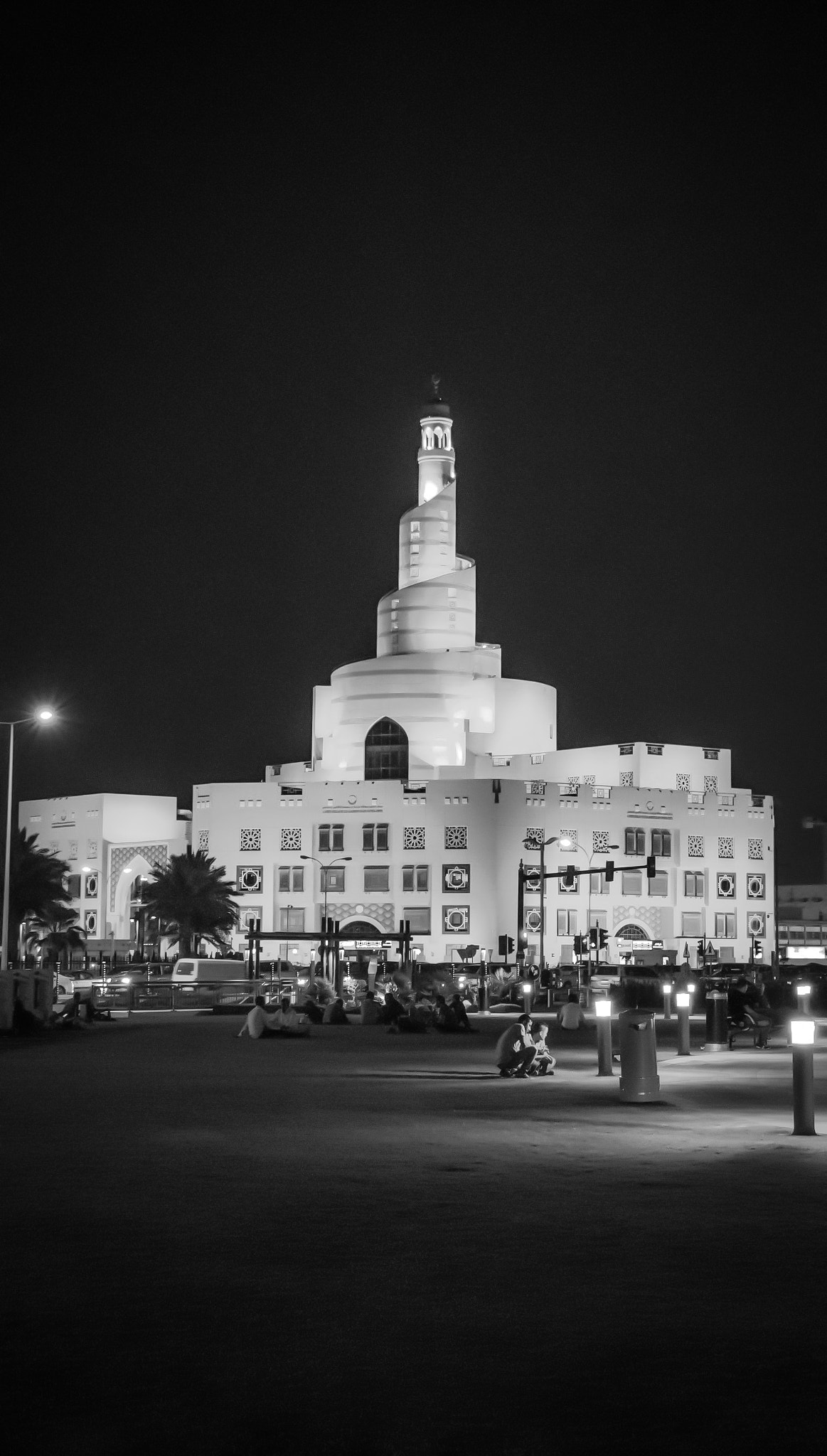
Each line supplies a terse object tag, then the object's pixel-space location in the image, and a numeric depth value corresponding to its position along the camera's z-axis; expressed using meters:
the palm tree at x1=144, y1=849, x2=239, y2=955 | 100.00
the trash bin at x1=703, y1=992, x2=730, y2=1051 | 31.01
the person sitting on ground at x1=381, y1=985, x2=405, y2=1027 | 40.25
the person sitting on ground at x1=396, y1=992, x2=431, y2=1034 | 38.34
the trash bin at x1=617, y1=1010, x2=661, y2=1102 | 19.36
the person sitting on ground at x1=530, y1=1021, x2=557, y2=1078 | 23.83
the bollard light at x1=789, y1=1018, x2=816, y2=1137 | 15.50
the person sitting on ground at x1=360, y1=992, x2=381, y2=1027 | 43.72
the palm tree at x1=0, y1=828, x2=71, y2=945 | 77.50
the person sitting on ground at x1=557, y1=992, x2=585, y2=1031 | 39.16
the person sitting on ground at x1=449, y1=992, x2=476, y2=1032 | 38.06
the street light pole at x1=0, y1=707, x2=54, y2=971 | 44.03
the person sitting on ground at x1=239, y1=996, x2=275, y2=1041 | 33.75
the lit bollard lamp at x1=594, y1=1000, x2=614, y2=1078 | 23.88
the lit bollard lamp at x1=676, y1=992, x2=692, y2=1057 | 28.20
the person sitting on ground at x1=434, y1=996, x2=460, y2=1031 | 38.12
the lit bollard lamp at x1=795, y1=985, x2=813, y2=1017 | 32.22
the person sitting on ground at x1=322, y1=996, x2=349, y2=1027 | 43.28
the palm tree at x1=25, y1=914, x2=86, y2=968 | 94.25
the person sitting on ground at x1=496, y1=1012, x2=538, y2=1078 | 23.44
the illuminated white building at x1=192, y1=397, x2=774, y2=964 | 108.94
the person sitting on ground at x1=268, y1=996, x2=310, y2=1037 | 35.06
